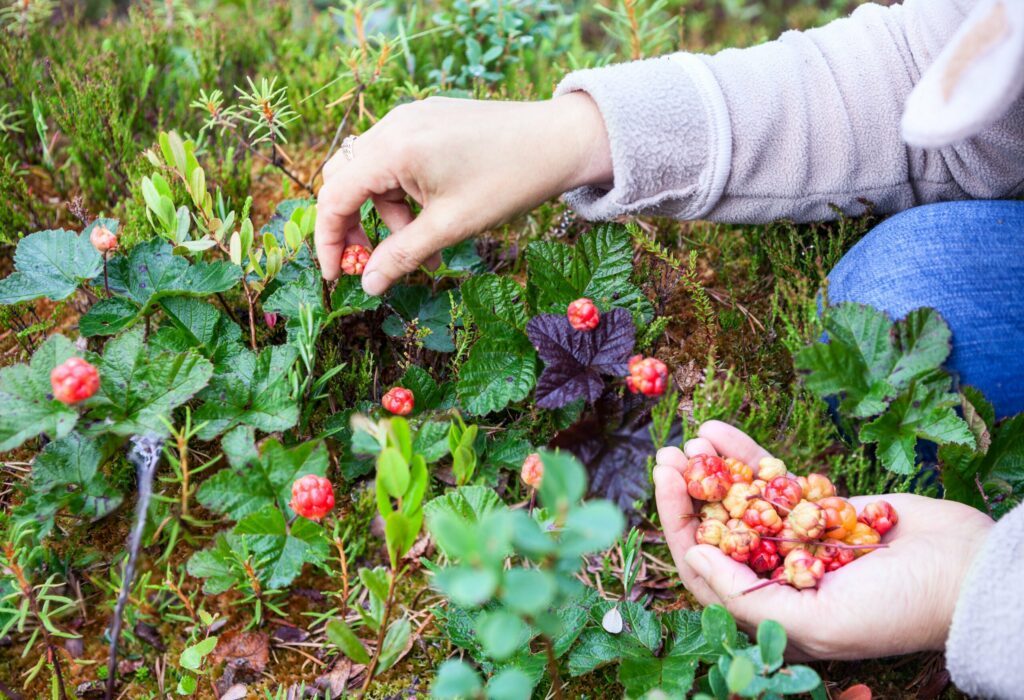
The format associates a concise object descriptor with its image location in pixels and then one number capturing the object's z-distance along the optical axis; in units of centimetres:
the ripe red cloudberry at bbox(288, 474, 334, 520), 52
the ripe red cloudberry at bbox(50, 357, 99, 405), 52
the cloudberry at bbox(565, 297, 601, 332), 57
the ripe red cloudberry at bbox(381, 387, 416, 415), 58
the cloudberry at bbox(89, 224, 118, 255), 57
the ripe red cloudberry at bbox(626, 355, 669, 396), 55
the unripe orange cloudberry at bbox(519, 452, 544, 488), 55
